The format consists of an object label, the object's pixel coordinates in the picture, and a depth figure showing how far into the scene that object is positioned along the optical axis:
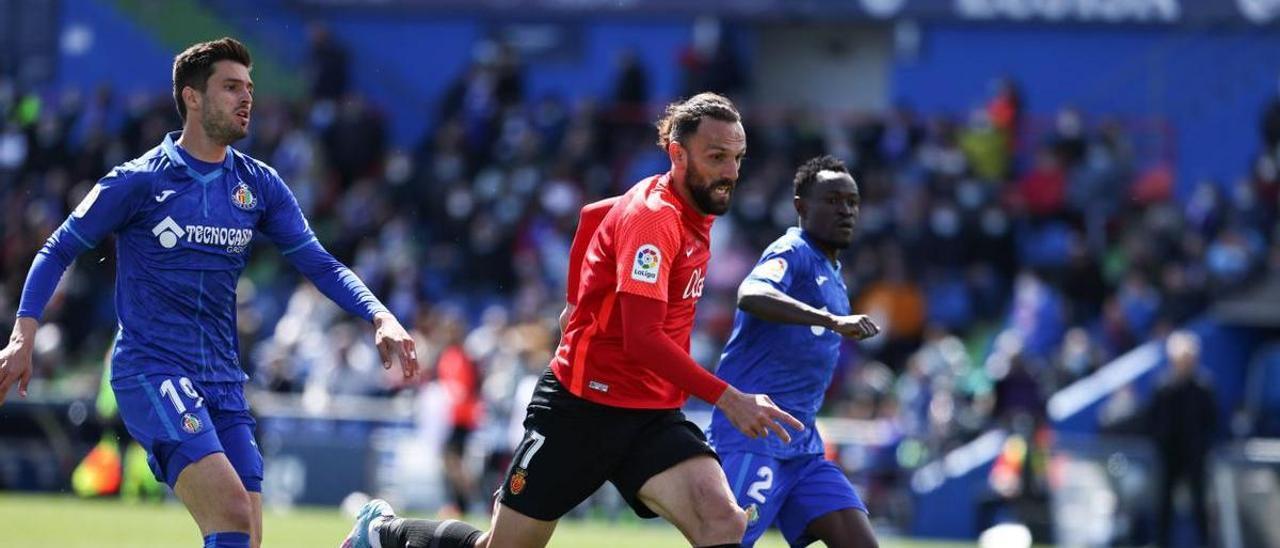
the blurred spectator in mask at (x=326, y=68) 56.81
